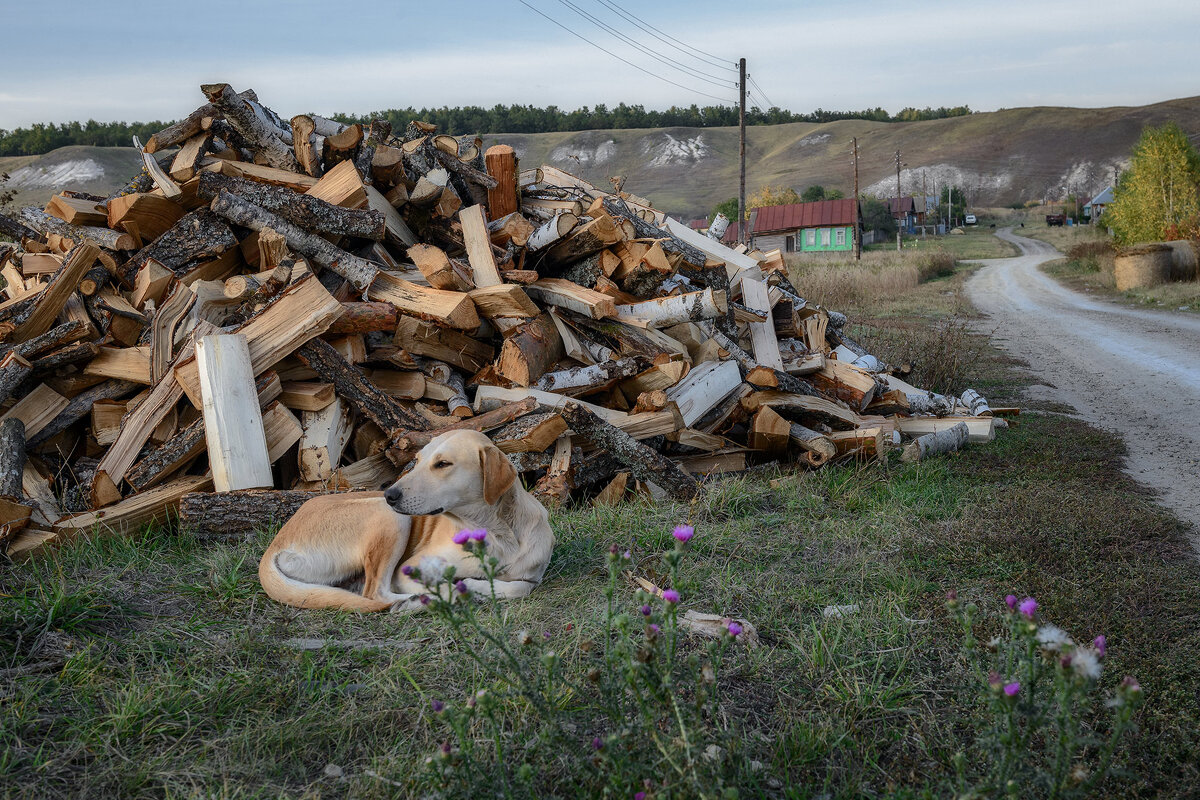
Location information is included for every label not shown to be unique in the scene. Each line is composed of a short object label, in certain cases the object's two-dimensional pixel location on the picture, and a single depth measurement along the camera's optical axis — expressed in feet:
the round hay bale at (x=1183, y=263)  75.41
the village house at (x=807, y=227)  185.68
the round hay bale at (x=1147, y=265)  74.18
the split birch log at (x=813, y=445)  19.97
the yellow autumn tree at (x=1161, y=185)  98.02
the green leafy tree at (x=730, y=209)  215.72
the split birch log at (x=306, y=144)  22.21
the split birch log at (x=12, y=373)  16.97
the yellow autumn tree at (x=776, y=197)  239.91
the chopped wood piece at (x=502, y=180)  24.20
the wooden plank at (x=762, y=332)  24.22
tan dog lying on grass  11.91
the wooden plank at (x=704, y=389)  19.84
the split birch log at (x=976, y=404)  25.36
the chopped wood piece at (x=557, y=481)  17.21
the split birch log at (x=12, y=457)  15.66
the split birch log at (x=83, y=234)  20.54
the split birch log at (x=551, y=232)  21.22
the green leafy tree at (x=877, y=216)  233.96
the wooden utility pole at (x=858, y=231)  165.13
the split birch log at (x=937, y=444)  20.66
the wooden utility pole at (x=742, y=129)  94.07
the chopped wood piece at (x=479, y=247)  20.44
